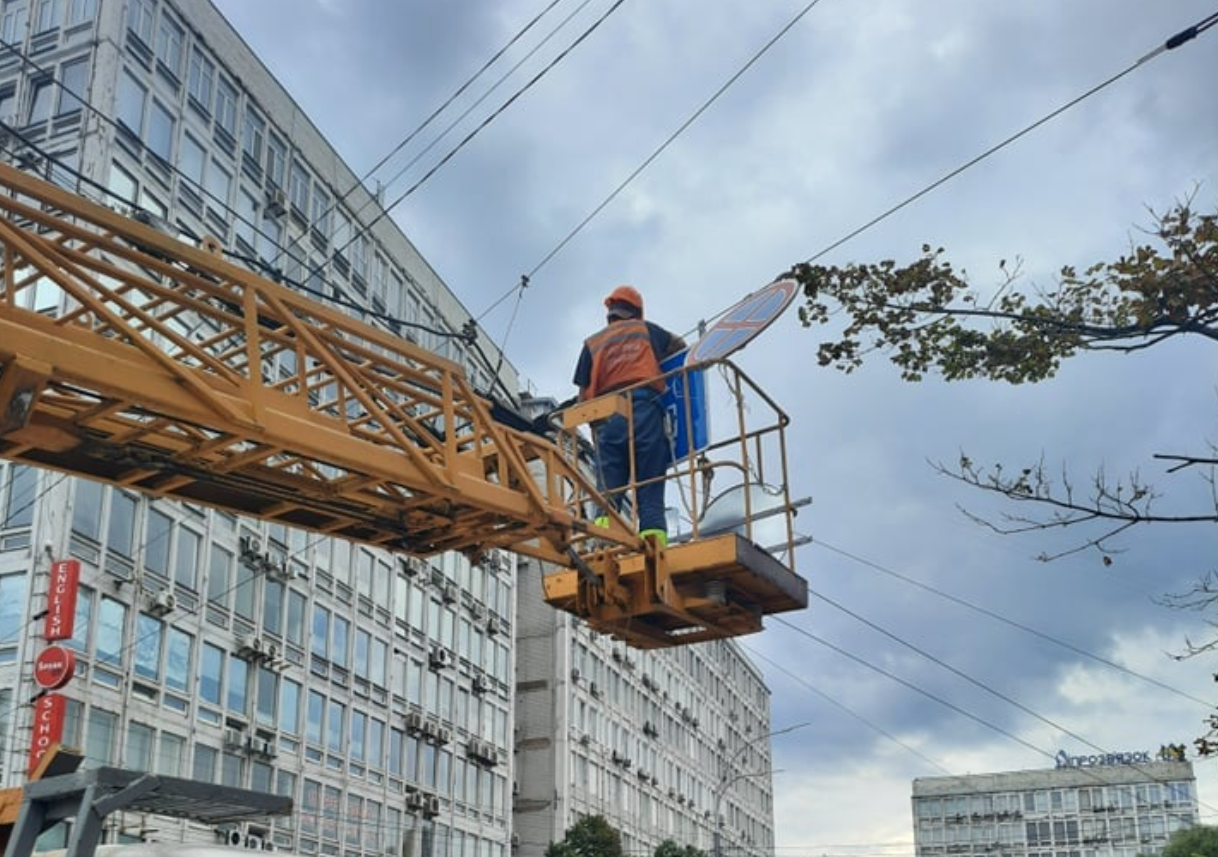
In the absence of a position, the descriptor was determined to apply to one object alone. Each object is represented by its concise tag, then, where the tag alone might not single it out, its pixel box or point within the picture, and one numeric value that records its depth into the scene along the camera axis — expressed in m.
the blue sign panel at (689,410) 12.90
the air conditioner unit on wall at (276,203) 40.75
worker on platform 12.84
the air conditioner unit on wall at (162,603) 32.86
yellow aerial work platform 8.67
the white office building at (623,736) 63.62
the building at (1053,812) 127.00
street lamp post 39.22
